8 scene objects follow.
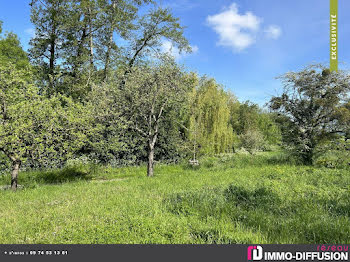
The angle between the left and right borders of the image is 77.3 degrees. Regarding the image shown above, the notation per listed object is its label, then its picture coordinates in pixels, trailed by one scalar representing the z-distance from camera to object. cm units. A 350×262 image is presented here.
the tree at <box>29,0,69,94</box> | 1639
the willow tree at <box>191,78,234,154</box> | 1723
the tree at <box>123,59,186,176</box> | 1037
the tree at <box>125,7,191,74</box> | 1784
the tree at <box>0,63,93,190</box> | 774
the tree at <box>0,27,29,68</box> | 2262
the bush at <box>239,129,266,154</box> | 2033
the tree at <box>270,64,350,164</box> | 1263
